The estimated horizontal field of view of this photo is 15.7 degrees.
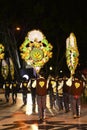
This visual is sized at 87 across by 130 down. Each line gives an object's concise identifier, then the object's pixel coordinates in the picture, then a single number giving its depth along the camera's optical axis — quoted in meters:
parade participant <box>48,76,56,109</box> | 13.56
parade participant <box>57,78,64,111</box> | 14.96
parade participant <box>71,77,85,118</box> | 12.88
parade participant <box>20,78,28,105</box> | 17.64
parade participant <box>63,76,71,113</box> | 14.09
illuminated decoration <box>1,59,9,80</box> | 20.52
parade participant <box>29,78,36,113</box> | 15.05
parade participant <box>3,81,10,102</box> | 19.36
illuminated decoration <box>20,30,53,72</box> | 13.41
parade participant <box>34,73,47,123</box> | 12.40
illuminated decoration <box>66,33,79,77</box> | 13.41
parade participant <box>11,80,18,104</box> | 18.89
